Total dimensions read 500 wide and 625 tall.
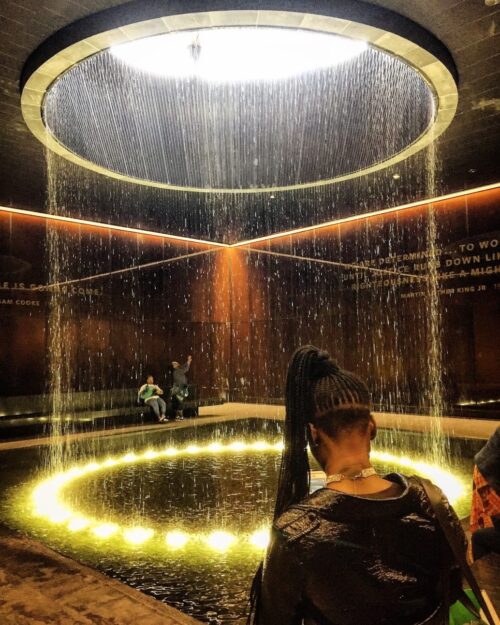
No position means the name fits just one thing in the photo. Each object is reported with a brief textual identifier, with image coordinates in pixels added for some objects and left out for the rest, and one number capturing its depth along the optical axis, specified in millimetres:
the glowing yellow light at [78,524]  3975
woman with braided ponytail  975
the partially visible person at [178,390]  10633
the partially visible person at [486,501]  2236
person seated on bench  9961
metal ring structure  4461
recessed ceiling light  5555
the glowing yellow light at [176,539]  3633
